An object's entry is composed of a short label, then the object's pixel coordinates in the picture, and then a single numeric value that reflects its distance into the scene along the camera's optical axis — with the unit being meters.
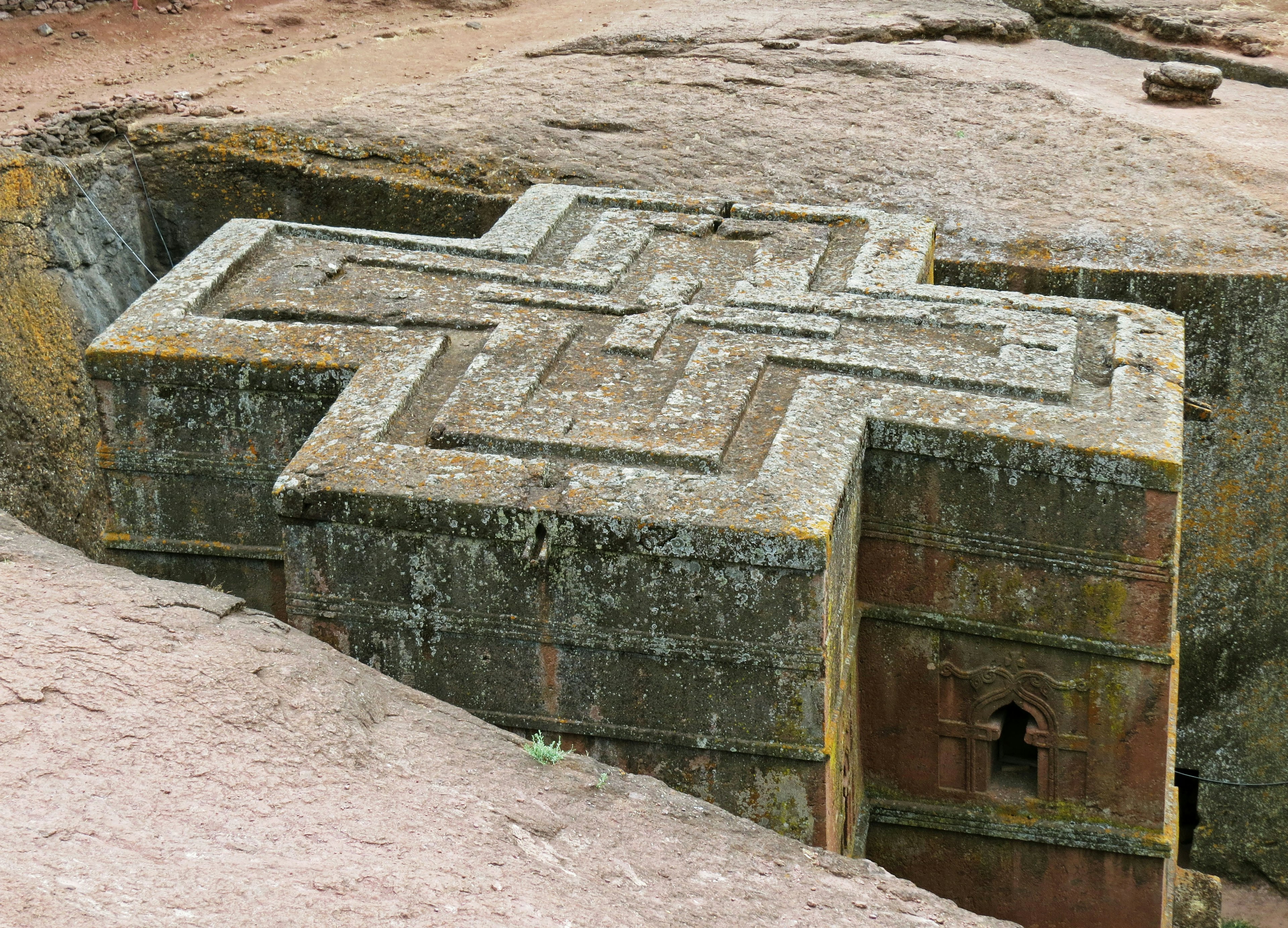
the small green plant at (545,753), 9.51
